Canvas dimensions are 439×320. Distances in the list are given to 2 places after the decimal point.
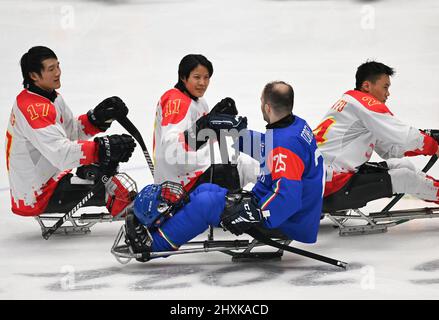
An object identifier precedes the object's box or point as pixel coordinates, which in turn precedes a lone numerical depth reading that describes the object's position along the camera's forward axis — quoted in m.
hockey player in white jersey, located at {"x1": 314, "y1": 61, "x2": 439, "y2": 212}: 10.52
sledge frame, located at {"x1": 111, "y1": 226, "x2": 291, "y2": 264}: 9.07
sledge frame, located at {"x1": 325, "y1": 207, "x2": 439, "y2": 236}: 10.64
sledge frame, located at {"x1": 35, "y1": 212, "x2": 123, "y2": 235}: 10.95
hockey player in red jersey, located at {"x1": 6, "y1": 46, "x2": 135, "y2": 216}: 10.45
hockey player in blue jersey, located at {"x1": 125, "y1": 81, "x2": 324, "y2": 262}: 8.73
